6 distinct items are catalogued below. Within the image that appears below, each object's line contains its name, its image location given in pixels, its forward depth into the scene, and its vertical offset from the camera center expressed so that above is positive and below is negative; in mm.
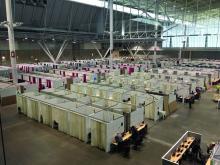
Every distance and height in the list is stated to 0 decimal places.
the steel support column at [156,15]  35303 +7702
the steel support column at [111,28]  26488 +4108
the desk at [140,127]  10821 -3828
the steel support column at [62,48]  36597 +1850
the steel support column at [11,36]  17328 +1971
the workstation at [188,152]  7832 -3985
